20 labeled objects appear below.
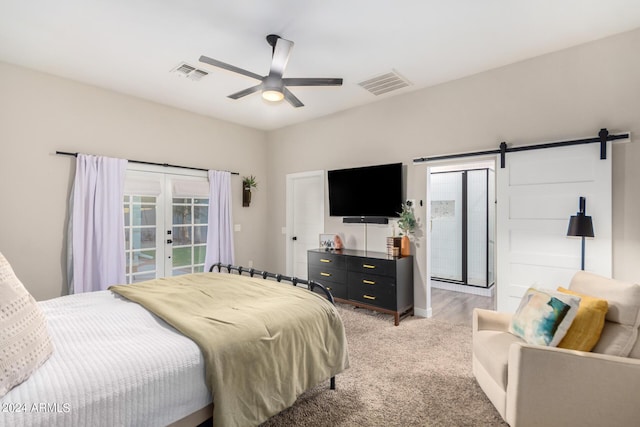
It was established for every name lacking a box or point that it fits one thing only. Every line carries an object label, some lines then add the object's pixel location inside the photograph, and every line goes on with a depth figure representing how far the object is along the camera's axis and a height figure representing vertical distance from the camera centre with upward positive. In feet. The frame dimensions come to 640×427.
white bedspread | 3.69 -2.22
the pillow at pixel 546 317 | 6.08 -2.14
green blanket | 5.10 -2.34
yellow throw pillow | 5.95 -2.21
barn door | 9.37 -0.04
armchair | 5.20 -2.93
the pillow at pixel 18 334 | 3.79 -1.65
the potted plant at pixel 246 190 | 18.08 +1.39
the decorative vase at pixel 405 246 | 13.26 -1.39
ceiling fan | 8.27 +3.88
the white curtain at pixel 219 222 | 16.29 -0.44
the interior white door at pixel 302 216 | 17.15 -0.14
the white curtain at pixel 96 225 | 11.95 -0.47
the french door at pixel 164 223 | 13.87 -0.45
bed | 3.92 -2.25
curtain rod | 11.97 +2.35
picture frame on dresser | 15.58 -1.42
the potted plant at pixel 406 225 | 13.14 -0.48
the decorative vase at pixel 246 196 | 18.11 +1.04
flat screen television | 13.71 +1.07
